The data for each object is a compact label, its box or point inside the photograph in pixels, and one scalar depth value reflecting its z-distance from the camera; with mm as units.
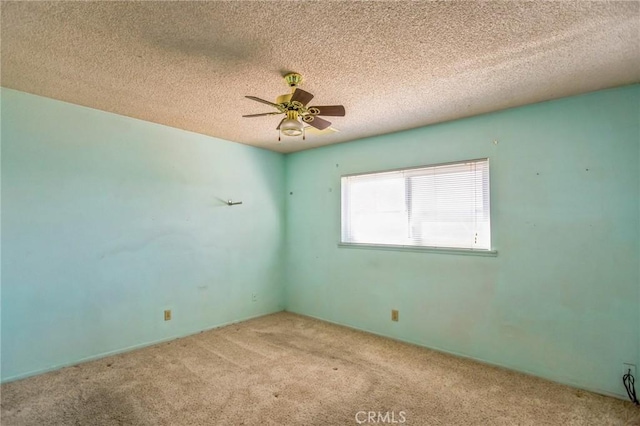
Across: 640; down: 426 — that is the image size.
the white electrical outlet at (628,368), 2340
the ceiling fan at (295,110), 2188
